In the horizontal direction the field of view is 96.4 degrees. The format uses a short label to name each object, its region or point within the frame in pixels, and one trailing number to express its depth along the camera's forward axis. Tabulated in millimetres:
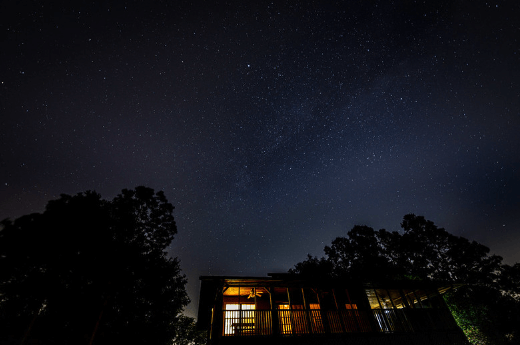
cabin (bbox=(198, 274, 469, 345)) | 12492
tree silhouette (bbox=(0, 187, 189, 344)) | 19359
